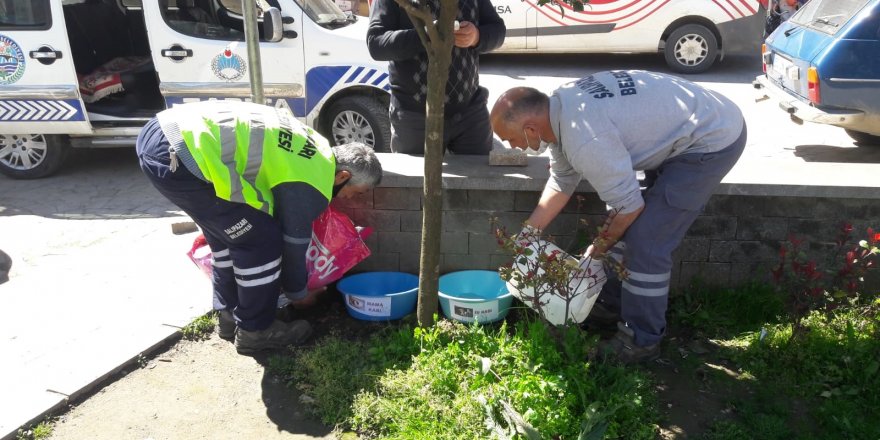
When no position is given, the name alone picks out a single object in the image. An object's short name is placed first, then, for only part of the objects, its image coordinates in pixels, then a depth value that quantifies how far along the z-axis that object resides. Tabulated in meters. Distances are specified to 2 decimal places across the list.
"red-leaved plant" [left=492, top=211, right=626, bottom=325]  3.06
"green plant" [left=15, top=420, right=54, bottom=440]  3.02
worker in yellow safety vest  3.24
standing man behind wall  3.82
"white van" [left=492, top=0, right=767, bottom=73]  10.77
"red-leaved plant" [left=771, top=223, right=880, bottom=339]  3.33
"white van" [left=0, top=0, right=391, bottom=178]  6.47
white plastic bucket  3.24
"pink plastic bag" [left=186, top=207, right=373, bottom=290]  3.80
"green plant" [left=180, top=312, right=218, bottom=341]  3.80
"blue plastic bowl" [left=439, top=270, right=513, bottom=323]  3.59
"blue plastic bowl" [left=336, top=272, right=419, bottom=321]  3.72
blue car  6.36
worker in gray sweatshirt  3.02
